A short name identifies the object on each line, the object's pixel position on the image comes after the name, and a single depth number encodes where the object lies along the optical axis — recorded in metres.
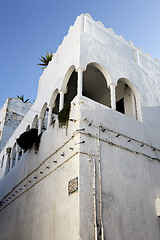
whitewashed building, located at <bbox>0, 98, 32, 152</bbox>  18.77
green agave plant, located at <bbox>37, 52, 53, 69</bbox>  21.20
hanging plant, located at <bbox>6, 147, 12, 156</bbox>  14.91
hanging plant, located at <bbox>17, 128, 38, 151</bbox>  10.65
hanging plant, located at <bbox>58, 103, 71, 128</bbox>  7.96
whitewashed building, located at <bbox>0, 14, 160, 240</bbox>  6.22
